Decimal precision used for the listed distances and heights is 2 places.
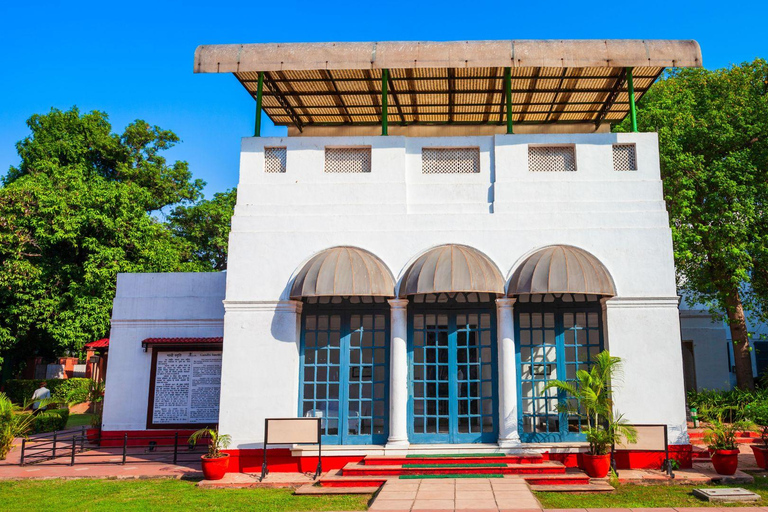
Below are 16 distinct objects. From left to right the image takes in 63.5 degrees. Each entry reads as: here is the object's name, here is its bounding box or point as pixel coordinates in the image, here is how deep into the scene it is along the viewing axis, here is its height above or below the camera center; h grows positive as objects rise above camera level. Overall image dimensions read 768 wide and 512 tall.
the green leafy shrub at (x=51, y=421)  20.11 -1.43
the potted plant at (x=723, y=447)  11.35 -1.18
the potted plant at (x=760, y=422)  12.33 -0.88
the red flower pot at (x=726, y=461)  11.34 -1.40
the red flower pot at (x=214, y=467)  11.58 -1.63
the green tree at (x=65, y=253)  24.11 +5.02
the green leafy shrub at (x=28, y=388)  27.47 -0.47
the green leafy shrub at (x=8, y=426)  14.45 -1.16
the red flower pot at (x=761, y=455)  12.24 -1.41
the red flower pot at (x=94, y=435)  16.27 -1.49
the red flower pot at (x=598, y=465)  11.20 -1.48
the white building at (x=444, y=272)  12.15 +2.10
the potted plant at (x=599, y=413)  11.26 -0.58
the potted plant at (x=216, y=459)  11.59 -1.48
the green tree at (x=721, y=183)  17.67 +5.76
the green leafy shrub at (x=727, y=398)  17.23 -0.44
